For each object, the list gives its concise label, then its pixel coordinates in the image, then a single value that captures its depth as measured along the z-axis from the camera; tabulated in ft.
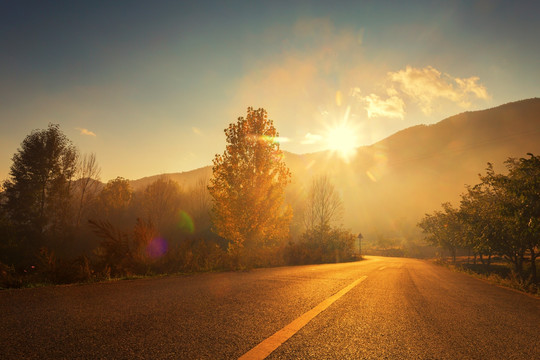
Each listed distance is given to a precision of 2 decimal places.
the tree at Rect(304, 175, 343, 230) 107.58
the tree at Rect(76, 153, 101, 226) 107.20
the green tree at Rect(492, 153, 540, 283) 31.55
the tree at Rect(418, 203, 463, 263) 100.42
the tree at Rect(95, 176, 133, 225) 143.53
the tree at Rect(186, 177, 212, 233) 130.41
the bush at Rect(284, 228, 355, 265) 62.80
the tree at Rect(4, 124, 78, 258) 89.40
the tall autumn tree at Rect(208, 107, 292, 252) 51.39
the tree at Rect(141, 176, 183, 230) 131.13
